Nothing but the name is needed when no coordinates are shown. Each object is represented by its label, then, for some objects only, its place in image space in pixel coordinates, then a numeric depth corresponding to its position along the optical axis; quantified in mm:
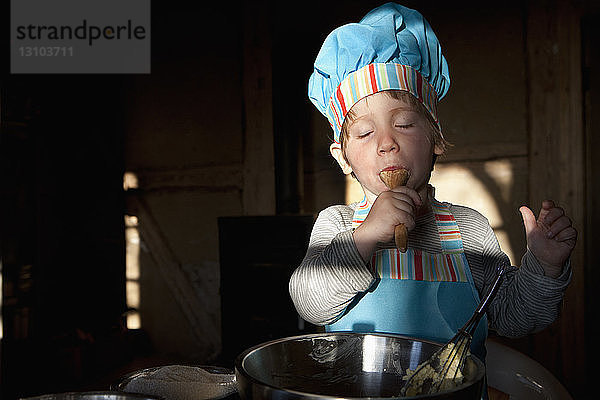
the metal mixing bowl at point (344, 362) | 583
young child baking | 823
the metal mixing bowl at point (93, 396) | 515
